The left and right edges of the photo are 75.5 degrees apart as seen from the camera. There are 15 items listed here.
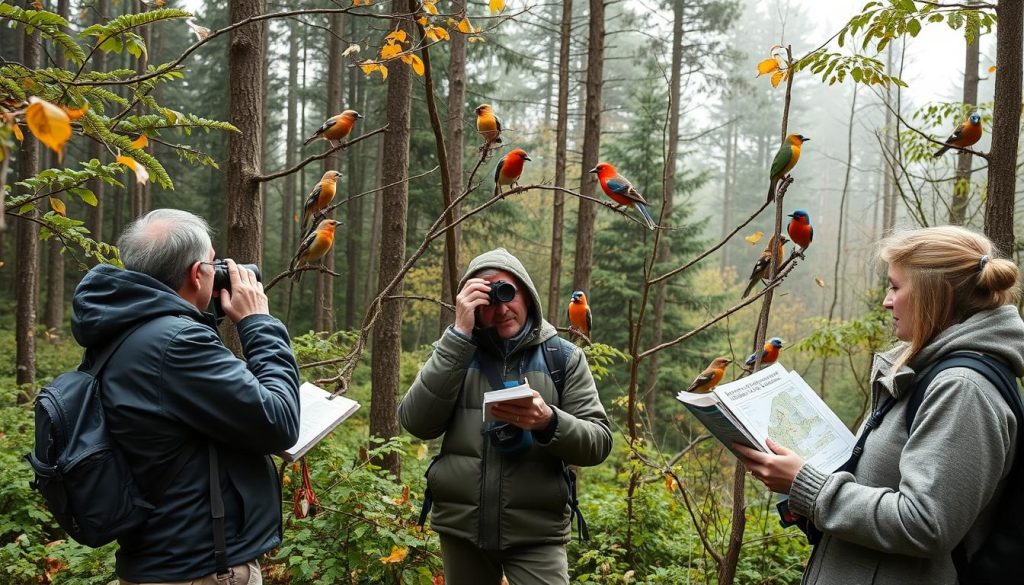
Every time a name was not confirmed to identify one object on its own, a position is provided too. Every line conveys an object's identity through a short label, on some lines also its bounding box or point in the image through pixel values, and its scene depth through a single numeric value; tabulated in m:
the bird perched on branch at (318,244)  4.52
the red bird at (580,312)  5.77
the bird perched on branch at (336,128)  4.87
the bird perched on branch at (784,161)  3.22
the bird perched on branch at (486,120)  4.76
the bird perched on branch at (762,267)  4.34
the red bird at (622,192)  4.44
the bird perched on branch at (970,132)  5.09
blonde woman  1.48
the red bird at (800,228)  3.89
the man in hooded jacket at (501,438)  2.40
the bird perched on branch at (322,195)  4.84
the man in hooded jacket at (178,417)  1.76
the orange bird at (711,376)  5.99
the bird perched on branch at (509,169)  4.62
